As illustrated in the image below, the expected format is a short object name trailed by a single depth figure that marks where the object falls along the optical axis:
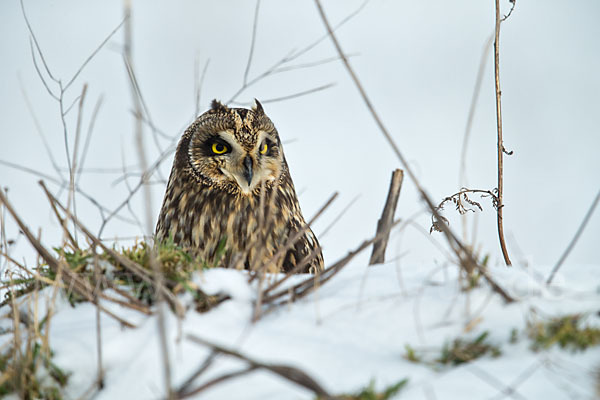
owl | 10.09
